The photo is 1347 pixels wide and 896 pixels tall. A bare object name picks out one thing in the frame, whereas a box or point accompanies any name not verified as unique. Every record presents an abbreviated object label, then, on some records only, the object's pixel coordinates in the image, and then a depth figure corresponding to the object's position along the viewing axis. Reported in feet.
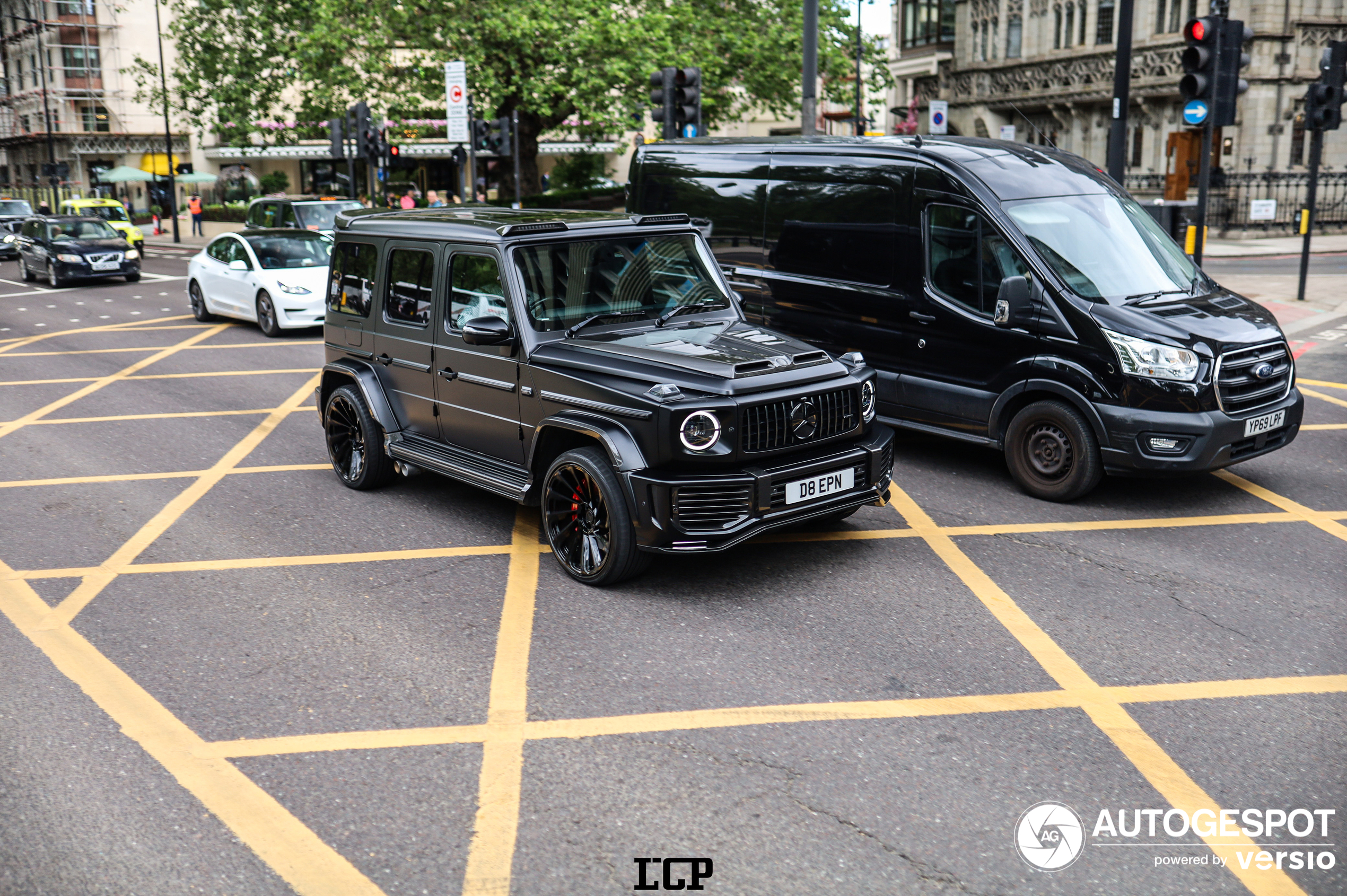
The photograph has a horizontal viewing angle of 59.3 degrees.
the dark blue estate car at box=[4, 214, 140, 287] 82.89
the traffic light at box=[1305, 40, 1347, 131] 50.67
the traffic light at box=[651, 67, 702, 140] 55.72
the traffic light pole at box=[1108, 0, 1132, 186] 49.73
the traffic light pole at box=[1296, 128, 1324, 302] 51.90
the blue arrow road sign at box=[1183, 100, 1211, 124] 41.73
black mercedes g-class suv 18.97
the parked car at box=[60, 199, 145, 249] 131.85
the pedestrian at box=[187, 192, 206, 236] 148.15
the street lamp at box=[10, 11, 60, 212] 177.27
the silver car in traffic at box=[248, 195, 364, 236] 76.64
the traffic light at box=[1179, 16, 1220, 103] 41.47
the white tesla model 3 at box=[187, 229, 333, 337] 52.90
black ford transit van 23.39
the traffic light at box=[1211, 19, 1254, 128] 42.32
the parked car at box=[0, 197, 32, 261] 116.67
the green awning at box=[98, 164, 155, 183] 192.34
